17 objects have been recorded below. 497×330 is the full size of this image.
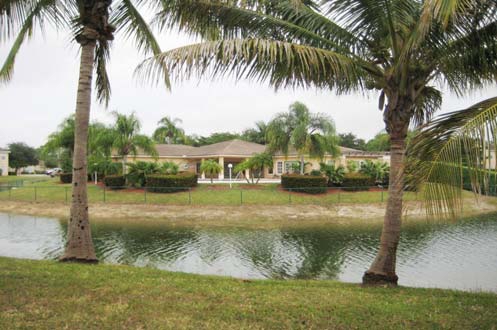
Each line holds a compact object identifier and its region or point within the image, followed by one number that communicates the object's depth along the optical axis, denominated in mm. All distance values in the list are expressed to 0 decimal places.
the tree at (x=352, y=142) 71375
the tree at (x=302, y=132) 25922
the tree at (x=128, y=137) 29000
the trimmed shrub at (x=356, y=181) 26688
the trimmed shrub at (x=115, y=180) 27234
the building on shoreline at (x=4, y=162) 60969
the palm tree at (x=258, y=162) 27562
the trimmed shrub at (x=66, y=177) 34125
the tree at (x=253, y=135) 57366
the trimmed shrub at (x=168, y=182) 25391
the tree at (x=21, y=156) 68250
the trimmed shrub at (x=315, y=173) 27453
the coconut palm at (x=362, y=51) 5711
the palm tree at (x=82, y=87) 7859
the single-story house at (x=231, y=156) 35938
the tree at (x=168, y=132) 57188
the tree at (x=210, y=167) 28953
